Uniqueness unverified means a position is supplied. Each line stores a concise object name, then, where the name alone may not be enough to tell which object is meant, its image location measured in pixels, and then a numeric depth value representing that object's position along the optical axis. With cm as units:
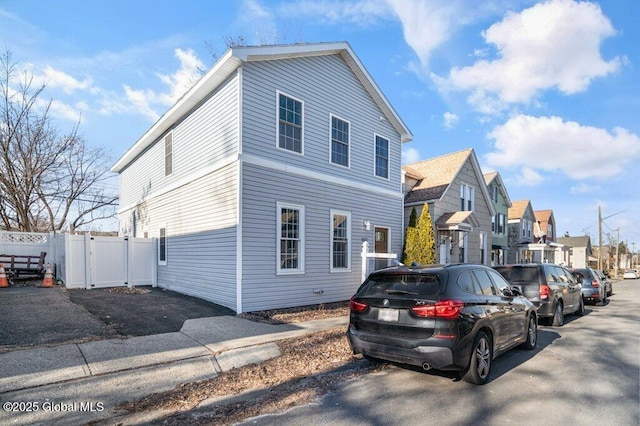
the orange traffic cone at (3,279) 1250
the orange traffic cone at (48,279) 1269
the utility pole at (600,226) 3494
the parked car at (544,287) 916
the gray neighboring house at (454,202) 1761
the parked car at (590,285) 1426
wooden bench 1462
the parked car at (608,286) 1816
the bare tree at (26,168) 2116
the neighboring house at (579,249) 5619
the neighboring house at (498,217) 2580
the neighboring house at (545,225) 3831
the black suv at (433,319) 463
